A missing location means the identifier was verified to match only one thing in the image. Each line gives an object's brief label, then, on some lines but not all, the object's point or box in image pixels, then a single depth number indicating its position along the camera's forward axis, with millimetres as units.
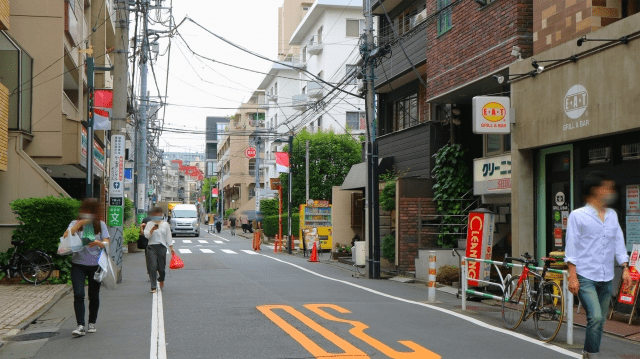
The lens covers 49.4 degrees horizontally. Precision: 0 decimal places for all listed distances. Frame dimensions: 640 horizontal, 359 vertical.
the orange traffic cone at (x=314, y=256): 28478
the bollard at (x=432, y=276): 13205
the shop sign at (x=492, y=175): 16703
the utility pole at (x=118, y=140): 18944
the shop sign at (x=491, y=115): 14633
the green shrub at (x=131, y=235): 32906
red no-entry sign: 59591
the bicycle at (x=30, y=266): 16203
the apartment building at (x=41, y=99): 19234
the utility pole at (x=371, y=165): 20750
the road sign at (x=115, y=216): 18906
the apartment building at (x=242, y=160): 85125
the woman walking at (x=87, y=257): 9383
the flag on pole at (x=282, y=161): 37484
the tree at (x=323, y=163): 47281
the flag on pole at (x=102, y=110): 20936
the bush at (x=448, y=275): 17922
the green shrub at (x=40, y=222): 16609
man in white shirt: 7090
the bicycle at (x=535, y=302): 9133
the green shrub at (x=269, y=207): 54375
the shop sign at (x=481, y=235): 15016
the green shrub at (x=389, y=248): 22438
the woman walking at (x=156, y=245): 15383
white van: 56500
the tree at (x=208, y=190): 129462
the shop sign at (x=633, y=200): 11438
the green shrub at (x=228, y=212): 91775
